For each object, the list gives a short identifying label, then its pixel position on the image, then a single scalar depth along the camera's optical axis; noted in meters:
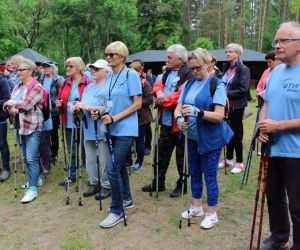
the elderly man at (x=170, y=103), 5.42
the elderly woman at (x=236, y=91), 6.82
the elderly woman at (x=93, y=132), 5.43
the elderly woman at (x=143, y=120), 7.49
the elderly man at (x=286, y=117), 3.41
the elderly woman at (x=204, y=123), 4.41
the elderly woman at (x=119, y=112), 4.78
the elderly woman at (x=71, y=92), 6.31
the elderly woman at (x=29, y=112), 5.88
